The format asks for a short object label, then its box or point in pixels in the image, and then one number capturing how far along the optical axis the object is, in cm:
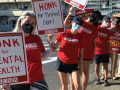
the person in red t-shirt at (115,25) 525
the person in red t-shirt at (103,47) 507
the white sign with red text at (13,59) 225
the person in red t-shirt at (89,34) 422
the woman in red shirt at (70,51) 364
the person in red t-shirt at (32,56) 250
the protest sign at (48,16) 285
